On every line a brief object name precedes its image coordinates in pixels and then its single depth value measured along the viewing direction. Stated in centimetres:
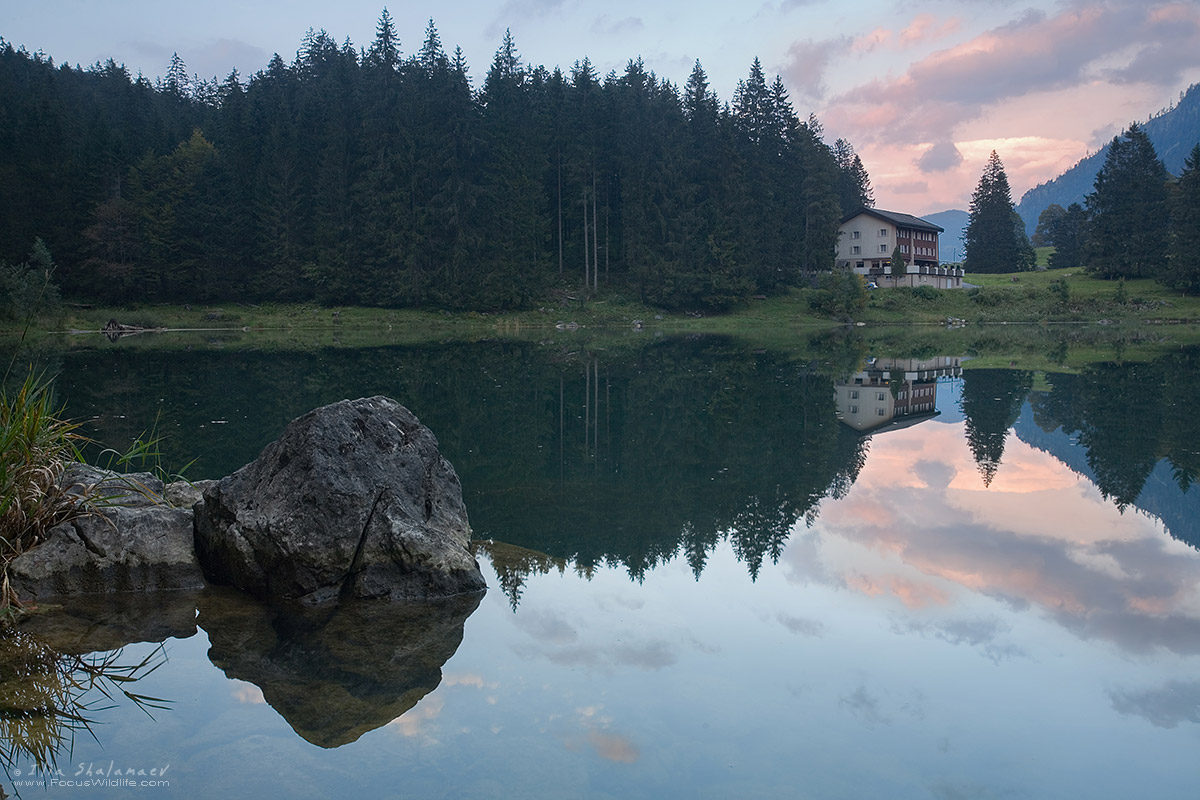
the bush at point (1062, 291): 6244
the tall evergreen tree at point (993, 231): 8781
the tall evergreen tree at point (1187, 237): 6209
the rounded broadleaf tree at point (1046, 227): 12232
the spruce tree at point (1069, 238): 8791
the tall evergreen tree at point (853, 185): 9812
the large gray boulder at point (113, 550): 709
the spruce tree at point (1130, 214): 6919
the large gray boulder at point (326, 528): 729
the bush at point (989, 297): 6347
